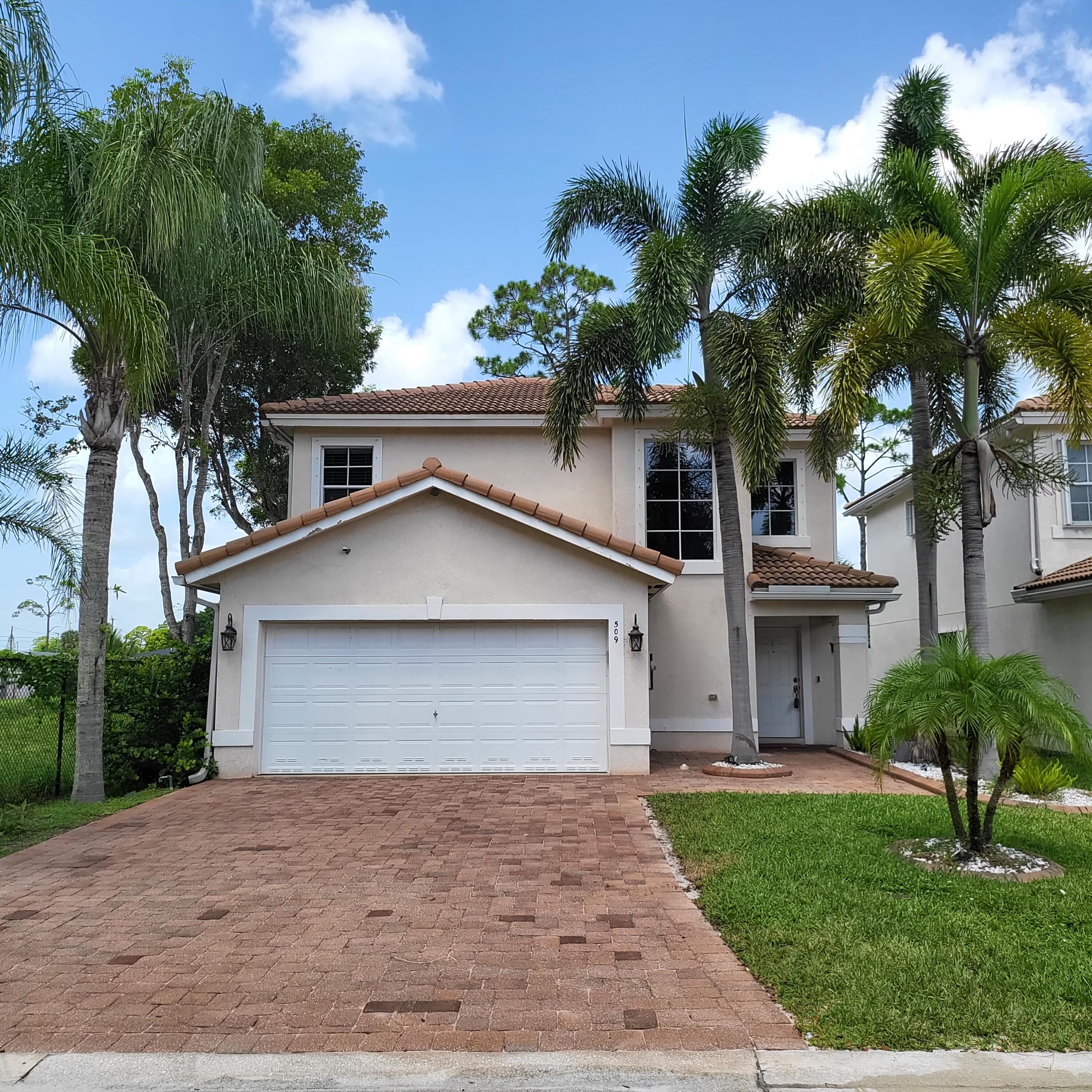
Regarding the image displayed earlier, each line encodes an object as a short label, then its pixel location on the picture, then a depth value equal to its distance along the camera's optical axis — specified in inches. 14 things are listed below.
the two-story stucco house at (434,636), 494.3
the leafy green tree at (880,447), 1267.2
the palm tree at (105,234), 364.2
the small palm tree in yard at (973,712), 261.4
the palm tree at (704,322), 475.5
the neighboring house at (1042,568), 631.2
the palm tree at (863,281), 493.0
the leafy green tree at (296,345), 860.6
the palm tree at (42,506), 384.2
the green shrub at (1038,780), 409.7
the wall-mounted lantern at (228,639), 489.4
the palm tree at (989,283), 415.5
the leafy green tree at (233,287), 454.3
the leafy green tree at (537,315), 1216.2
